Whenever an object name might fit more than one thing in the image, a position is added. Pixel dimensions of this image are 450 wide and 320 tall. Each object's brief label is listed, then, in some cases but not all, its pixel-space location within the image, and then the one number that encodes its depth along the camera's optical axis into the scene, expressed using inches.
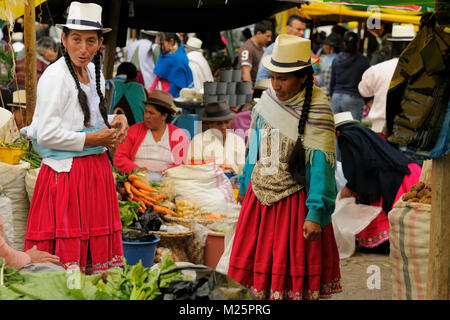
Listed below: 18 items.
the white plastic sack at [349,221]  269.0
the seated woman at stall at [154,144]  270.7
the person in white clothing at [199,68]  418.6
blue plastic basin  216.8
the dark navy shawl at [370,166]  266.8
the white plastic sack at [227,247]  176.4
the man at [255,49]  388.8
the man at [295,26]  352.2
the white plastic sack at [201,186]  259.4
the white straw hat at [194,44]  462.6
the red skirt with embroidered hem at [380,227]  269.0
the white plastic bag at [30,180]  198.8
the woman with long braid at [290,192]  153.3
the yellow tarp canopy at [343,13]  478.6
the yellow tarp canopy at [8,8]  186.7
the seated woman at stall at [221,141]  279.7
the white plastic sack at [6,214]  196.7
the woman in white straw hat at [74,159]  161.5
